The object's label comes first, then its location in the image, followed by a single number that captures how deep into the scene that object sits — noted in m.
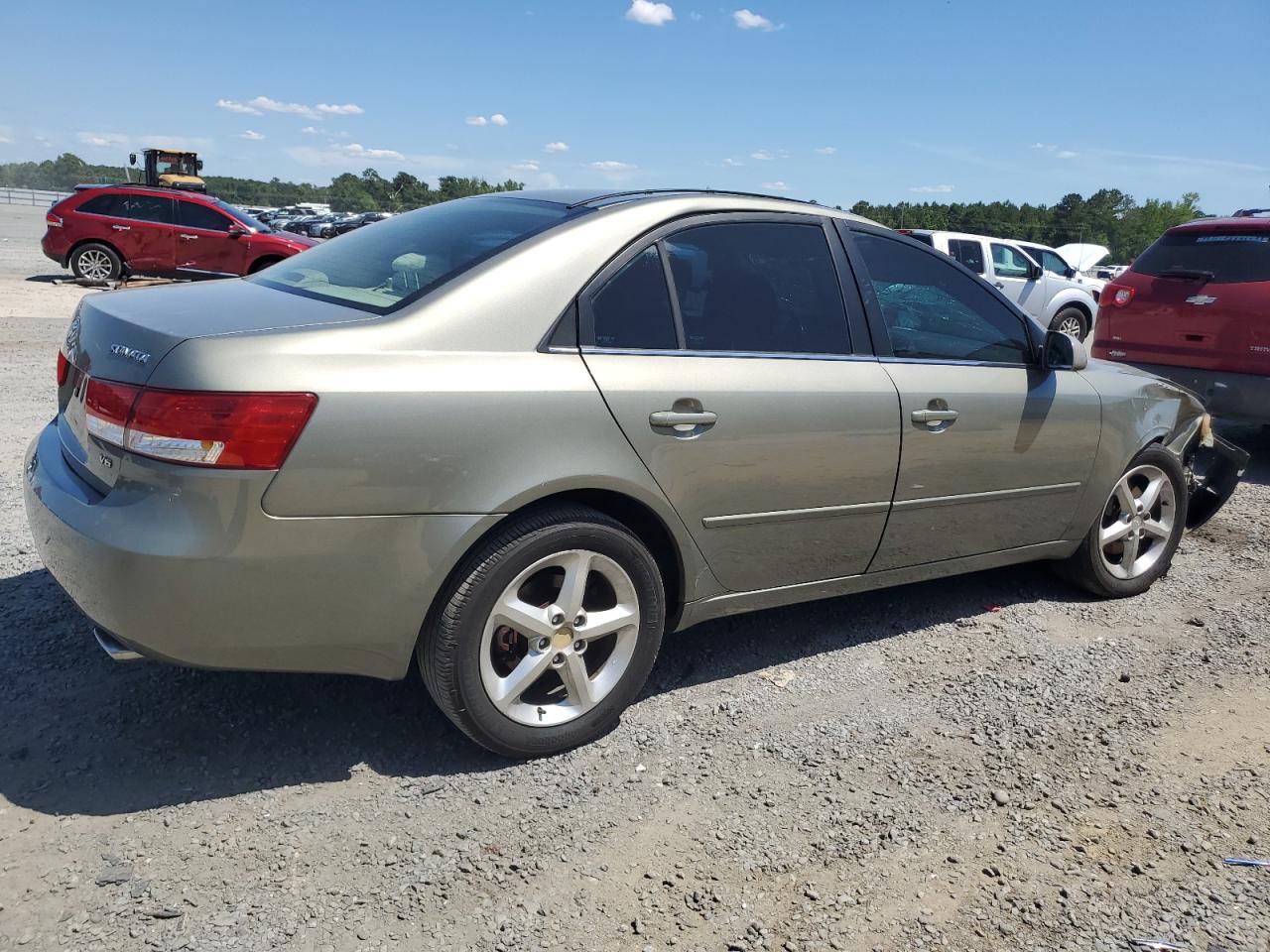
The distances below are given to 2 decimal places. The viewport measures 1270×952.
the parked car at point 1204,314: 6.94
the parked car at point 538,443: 2.48
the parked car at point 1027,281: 15.78
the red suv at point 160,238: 16.78
